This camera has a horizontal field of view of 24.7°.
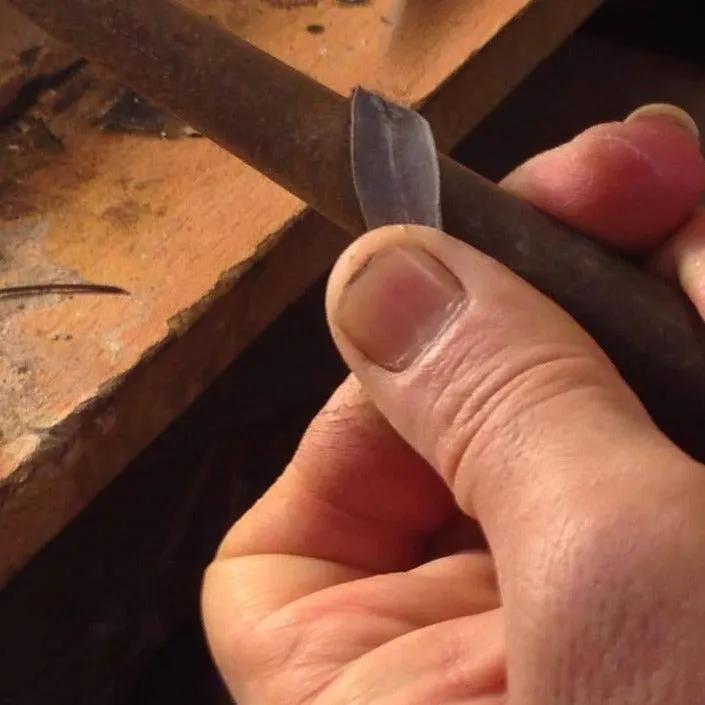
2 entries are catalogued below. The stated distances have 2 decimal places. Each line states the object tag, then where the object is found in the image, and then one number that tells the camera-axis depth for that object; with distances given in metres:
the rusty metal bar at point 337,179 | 0.21
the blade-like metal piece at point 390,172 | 0.21
